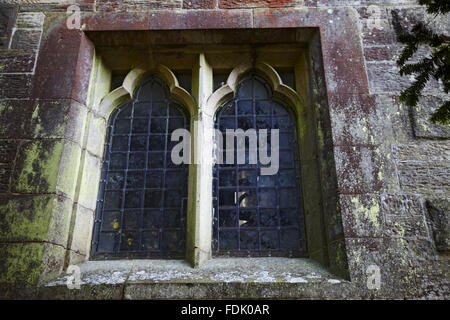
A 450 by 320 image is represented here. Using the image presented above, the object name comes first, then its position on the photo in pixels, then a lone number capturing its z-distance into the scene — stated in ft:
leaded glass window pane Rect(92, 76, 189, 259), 11.23
